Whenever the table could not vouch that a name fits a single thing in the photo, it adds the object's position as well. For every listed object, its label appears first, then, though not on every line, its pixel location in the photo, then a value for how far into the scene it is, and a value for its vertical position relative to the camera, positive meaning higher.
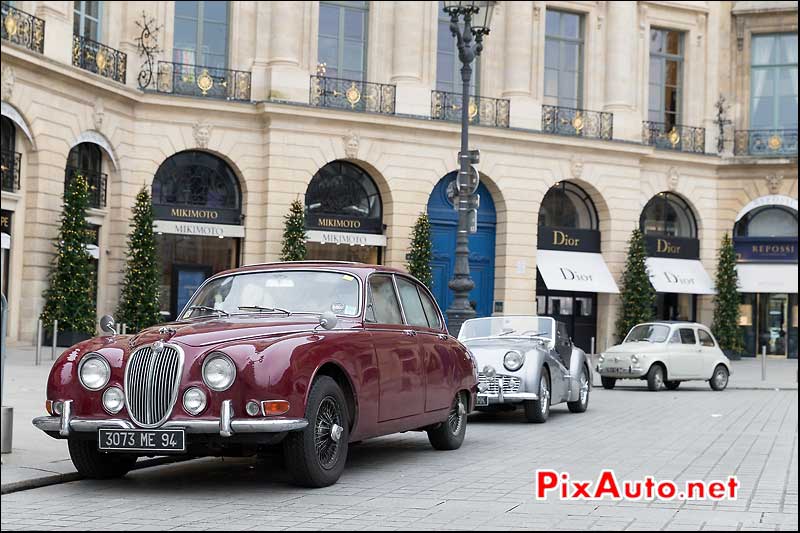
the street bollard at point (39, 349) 21.38 -0.90
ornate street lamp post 19.88 +2.98
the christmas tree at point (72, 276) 26.38 +0.70
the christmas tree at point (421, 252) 32.66 +1.86
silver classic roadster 14.40 -0.66
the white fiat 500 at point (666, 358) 23.33 -0.81
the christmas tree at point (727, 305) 38.72 +0.59
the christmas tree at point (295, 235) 31.14 +2.15
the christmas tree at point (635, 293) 36.28 +0.87
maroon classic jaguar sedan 7.80 -0.52
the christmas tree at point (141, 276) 29.03 +0.82
